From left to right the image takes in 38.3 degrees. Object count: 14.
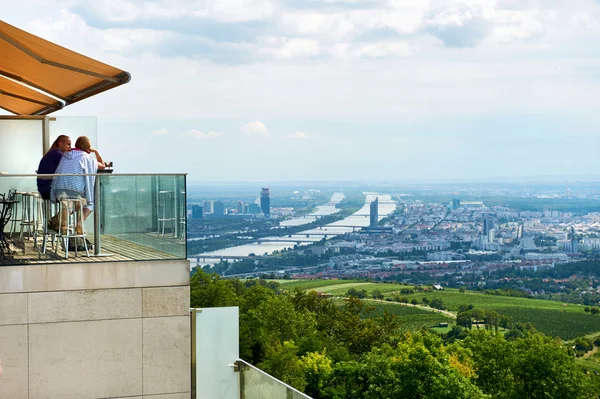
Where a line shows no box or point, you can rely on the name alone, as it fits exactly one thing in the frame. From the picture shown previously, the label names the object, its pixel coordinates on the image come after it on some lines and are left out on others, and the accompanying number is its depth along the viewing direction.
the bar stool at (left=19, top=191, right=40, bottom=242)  10.06
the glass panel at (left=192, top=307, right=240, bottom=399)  10.36
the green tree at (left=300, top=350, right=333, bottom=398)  46.16
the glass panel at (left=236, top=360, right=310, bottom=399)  8.96
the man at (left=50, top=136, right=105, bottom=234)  10.11
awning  9.69
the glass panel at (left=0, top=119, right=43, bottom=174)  14.23
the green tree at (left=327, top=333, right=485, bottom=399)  45.84
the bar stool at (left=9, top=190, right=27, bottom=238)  9.95
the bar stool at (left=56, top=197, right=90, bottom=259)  9.90
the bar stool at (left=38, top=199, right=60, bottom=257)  10.00
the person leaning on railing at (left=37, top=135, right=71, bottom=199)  10.09
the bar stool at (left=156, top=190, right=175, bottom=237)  10.21
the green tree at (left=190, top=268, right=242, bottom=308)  50.22
